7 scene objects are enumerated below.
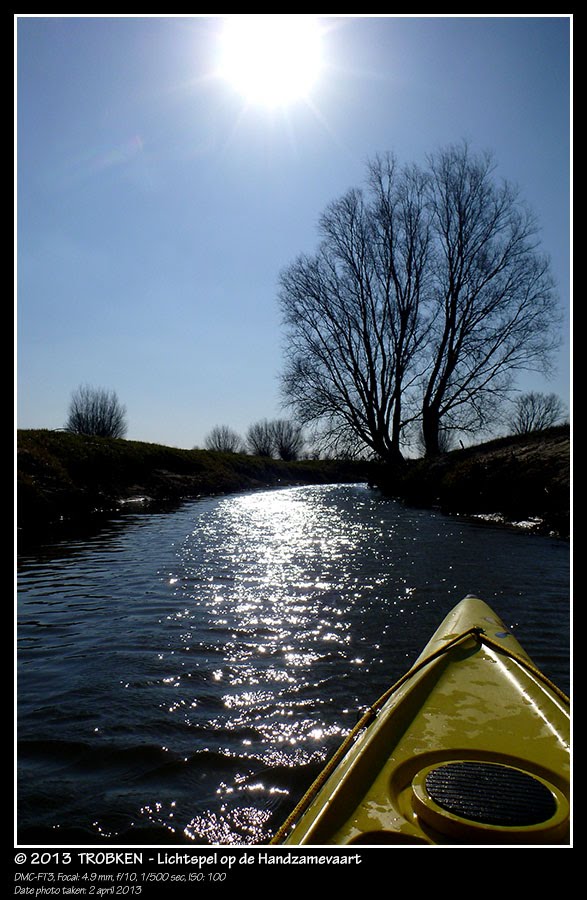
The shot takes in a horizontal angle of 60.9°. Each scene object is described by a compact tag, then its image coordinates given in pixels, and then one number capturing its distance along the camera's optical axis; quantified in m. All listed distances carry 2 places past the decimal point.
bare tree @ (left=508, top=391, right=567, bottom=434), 49.78
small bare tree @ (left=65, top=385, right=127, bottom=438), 43.22
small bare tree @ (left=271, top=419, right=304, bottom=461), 64.06
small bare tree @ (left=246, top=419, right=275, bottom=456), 66.81
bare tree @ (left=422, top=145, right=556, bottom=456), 17.19
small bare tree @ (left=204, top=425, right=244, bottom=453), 69.49
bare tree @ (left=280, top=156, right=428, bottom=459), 18.92
